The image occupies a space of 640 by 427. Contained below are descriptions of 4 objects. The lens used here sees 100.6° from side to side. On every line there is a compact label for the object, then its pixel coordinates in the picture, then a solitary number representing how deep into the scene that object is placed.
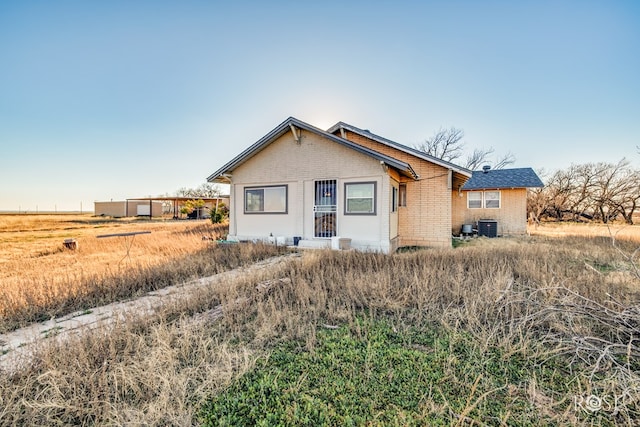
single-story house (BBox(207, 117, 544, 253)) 10.16
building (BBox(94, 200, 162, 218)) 38.97
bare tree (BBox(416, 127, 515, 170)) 33.66
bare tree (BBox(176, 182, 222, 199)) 50.00
